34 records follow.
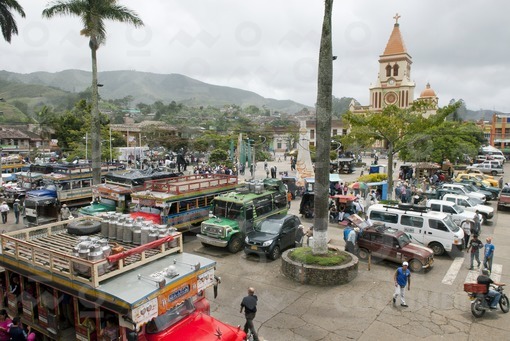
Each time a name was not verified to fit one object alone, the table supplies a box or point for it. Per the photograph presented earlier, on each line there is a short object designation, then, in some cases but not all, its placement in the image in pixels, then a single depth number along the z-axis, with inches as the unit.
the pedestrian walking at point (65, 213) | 740.0
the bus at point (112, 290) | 243.1
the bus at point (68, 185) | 809.5
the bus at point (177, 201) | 616.7
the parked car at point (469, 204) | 791.2
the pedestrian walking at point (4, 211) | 775.5
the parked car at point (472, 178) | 1163.9
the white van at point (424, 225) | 574.6
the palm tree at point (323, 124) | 484.4
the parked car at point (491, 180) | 1209.2
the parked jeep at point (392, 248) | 507.5
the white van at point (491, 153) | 2212.1
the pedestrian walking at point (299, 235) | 618.5
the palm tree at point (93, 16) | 903.1
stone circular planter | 462.0
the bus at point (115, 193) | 699.4
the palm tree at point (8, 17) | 979.9
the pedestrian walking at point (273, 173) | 1417.3
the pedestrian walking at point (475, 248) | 505.7
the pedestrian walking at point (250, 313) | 330.3
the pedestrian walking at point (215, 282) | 306.5
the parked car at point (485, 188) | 1041.6
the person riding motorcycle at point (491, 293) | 372.5
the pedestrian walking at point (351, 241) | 551.2
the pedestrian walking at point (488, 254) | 483.2
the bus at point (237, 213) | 581.3
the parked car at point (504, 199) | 906.1
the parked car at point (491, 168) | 1662.2
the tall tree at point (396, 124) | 884.0
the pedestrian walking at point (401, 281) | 394.0
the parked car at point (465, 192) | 934.4
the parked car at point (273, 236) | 549.8
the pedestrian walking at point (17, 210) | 787.4
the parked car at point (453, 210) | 709.3
